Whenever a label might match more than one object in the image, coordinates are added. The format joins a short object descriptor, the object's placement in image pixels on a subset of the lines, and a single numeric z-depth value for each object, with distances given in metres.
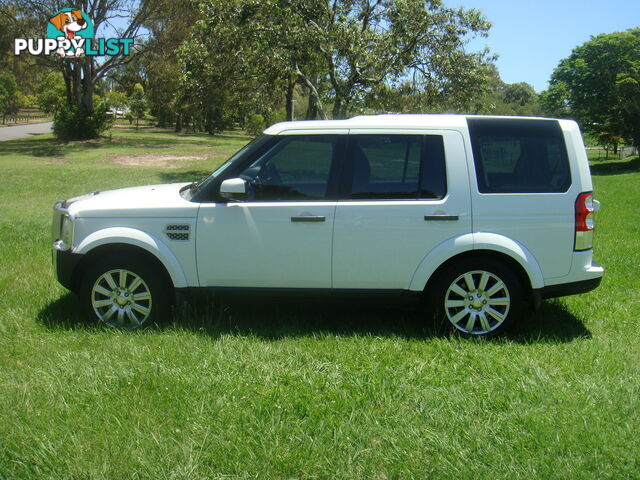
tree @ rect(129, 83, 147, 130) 63.34
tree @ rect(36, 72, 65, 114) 55.81
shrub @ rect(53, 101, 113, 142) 38.06
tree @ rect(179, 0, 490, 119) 17.81
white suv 5.11
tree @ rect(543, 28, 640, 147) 39.78
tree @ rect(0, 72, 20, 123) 62.53
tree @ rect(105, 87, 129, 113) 68.89
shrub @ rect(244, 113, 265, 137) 50.34
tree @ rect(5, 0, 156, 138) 33.09
